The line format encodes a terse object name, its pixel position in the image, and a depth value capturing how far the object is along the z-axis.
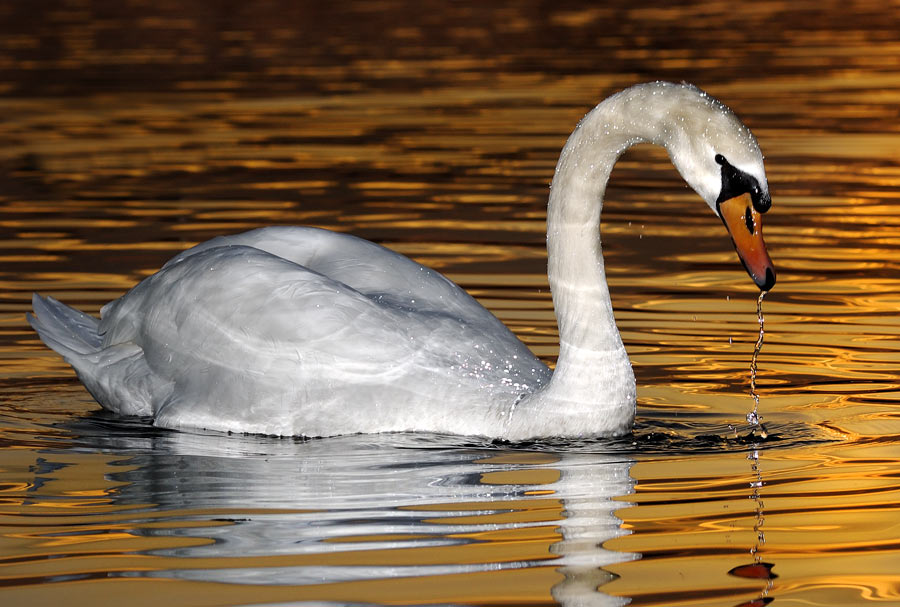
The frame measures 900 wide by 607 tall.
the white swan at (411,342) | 15.59
